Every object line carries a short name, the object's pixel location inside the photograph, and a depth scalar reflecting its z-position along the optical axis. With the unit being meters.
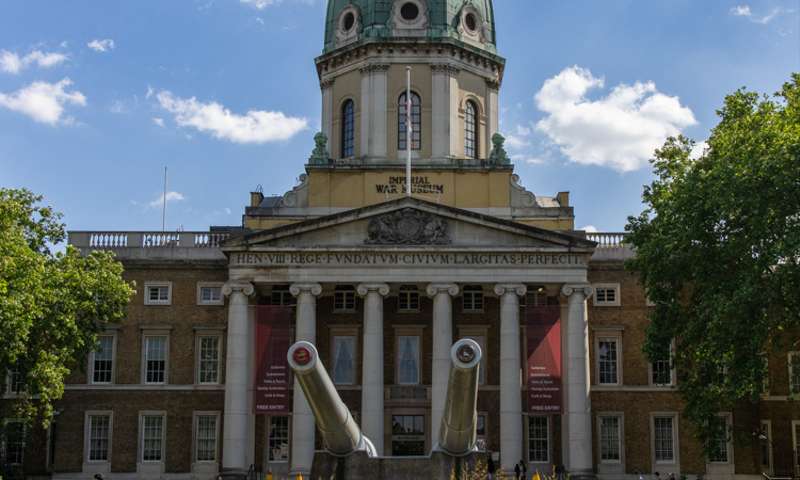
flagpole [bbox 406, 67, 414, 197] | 48.39
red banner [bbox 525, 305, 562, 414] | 44.25
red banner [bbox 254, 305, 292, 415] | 44.06
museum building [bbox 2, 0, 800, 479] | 46.59
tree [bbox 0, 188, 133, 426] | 37.12
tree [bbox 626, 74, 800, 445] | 35.12
